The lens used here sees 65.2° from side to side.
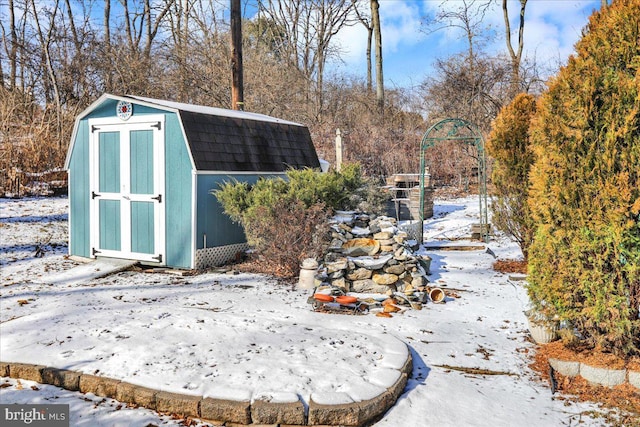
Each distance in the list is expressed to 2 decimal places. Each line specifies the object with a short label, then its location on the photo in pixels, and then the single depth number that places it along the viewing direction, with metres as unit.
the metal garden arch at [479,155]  9.57
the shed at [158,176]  7.51
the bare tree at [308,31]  23.81
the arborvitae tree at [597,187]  3.58
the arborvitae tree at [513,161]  7.45
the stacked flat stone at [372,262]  6.29
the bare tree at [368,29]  23.14
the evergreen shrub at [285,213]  6.98
